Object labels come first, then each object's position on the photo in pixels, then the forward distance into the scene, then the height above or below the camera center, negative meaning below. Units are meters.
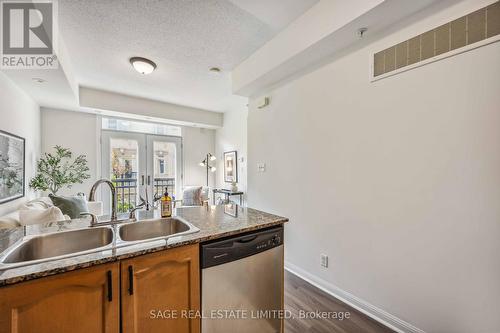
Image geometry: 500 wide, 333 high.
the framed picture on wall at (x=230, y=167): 4.85 -0.02
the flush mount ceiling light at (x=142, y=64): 2.63 +1.29
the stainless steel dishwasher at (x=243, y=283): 1.24 -0.76
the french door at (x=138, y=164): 4.39 +0.05
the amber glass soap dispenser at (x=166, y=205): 1.62 -0.30
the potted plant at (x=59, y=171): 3.39 -0.09
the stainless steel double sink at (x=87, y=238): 1.06 -0.44
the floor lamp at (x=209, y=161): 4.82 +0.08
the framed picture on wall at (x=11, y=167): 2.36 -0.01
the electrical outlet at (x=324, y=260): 2.23 -1.00
